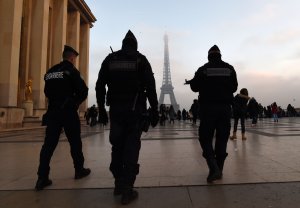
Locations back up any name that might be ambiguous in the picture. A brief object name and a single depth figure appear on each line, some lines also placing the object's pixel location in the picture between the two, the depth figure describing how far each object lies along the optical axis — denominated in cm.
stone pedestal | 2312
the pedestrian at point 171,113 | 2794
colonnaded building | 2033
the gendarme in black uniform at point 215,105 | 431
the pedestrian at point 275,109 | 2582
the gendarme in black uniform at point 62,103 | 424
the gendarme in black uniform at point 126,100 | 354
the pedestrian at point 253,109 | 1848
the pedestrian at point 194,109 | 2078
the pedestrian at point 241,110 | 1009
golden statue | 2313
